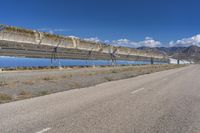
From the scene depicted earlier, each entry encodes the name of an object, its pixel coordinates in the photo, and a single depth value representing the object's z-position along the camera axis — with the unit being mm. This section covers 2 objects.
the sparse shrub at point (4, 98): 5970
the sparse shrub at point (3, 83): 8515
